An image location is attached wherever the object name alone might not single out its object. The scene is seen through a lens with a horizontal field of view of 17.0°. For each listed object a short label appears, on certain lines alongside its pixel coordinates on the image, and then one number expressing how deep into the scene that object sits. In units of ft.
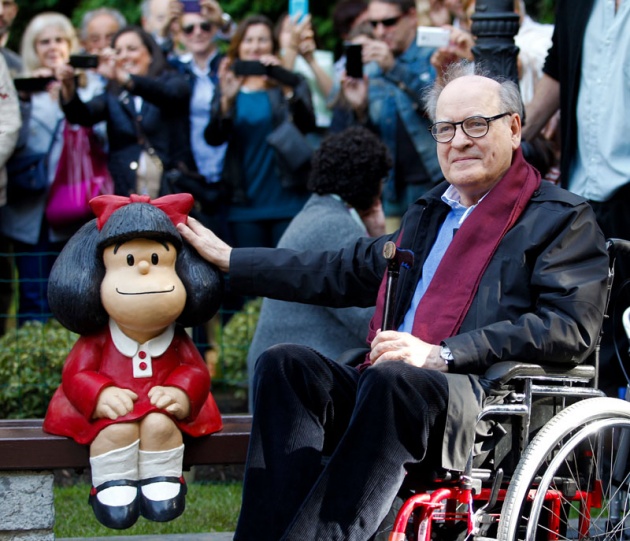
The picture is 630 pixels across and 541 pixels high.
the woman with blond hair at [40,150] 42.84
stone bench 24.62
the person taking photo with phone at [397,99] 40.44
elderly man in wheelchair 20.60
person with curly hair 29.95
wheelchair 20.70
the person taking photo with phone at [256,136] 42.77
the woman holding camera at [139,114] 42.34
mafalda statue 23.72
